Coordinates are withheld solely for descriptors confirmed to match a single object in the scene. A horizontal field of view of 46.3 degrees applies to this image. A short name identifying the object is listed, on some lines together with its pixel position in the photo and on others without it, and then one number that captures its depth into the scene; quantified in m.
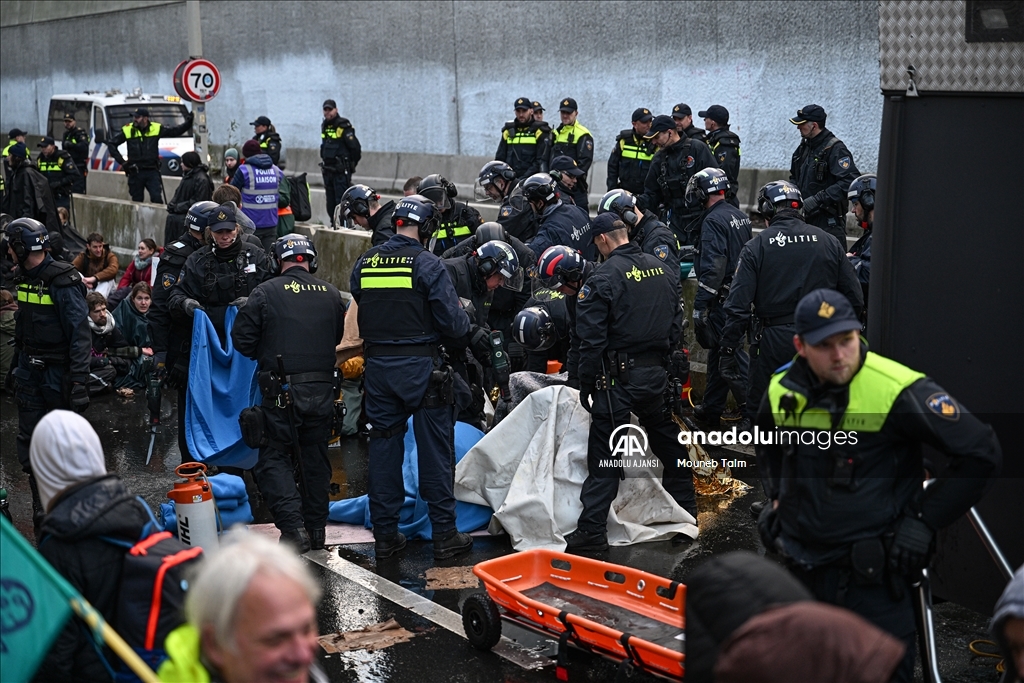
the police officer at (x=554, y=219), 10.30
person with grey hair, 2.80
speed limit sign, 16.73
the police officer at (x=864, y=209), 8.94
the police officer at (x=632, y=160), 14.29
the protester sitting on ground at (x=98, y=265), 14.65
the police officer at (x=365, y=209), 9.06
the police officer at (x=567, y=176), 11.65
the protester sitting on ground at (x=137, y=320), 12.24
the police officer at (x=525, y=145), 15.79
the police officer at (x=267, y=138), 18.88
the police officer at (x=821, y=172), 10.77
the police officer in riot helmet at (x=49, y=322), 8.26
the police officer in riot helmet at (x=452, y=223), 10.51
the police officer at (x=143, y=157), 19.88
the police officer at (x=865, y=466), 4.21
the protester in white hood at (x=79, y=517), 3.77
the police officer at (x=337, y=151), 19.03
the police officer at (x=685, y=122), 14.26
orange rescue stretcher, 5.28
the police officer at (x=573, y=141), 15.66
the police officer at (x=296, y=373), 7.49
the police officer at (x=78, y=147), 23.23
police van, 23.62
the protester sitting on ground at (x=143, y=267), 13.70
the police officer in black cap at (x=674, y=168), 12.69
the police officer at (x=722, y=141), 14.06
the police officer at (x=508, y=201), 10.64
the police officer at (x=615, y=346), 7.34
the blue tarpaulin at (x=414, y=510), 7.91
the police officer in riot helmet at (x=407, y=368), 7.43
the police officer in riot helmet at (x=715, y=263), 9.70
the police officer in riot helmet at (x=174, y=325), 8.94
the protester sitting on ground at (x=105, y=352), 12.04
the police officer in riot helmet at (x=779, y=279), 7.93
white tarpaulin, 7.60
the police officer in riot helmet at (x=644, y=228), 8.95
